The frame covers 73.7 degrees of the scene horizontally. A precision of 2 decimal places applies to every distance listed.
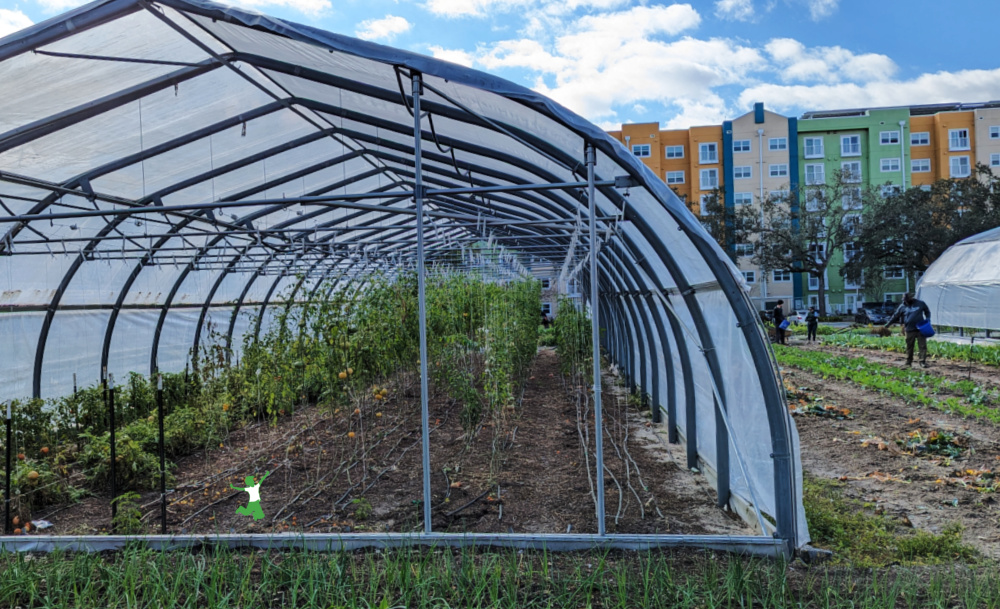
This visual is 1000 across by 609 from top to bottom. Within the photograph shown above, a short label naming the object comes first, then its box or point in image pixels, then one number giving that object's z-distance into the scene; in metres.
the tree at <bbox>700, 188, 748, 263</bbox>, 35.41
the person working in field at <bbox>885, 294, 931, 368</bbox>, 13.41
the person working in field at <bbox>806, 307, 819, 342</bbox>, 22.19
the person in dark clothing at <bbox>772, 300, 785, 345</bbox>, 21.25
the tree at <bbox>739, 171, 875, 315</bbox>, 33.97
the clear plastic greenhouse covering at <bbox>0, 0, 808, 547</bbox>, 4.42
